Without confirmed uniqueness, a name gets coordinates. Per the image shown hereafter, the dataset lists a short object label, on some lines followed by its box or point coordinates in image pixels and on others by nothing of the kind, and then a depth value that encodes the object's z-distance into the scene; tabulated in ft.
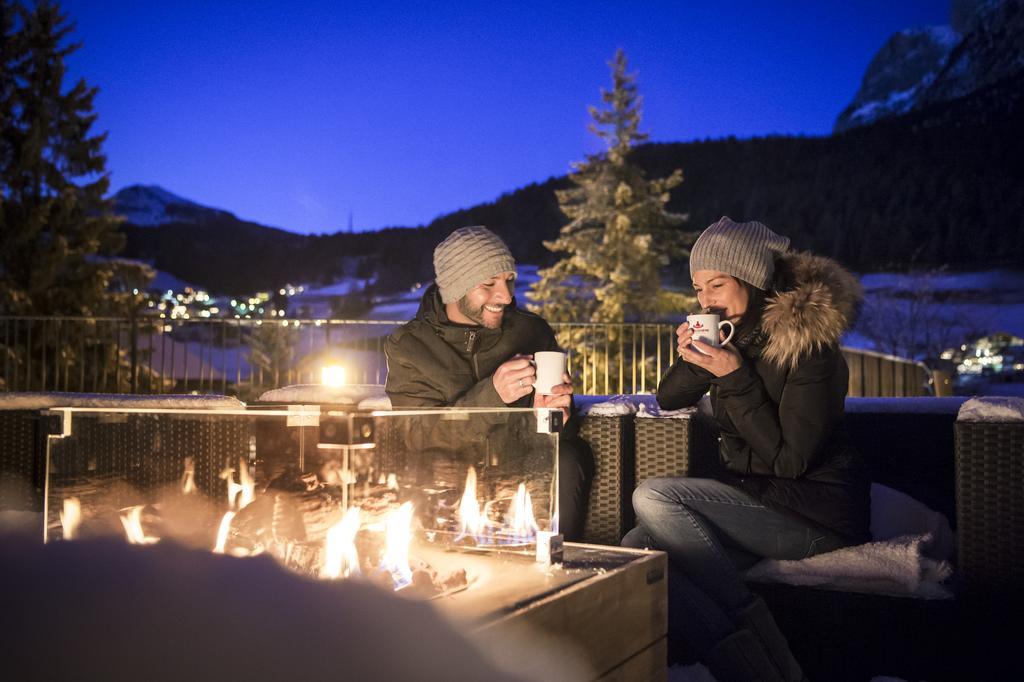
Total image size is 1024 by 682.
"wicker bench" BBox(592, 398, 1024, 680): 6.82
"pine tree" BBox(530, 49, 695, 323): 51.83
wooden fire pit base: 3.96
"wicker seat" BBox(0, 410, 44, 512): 12.84
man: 9.39
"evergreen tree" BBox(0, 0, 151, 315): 42.27
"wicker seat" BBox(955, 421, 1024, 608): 6.82
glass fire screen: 4.83
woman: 6.90
